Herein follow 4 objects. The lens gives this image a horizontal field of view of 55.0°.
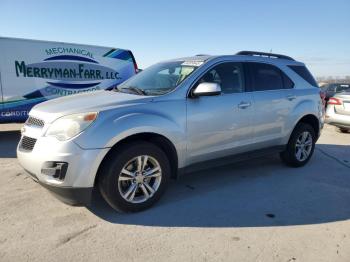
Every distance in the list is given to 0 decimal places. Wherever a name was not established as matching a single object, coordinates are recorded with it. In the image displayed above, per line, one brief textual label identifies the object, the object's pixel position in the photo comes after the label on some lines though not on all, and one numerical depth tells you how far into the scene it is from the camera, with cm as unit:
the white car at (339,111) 928
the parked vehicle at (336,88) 1401
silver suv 342
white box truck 764
